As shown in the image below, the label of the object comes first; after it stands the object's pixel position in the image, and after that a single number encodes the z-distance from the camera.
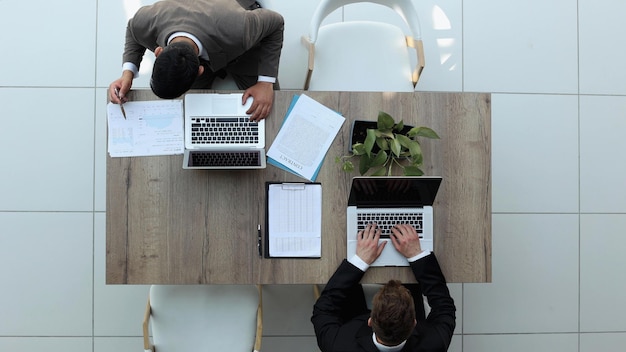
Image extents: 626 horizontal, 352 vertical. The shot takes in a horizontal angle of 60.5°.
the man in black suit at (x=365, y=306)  1.98
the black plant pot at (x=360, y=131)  2.19
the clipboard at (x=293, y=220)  2.16
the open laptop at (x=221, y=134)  2.12
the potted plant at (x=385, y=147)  2.13
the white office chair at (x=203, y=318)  2.22
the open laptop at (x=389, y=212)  2.16
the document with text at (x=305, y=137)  2.19
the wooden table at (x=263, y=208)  2.14
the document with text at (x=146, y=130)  2.16
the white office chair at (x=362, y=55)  2.46
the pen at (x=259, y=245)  2.15
